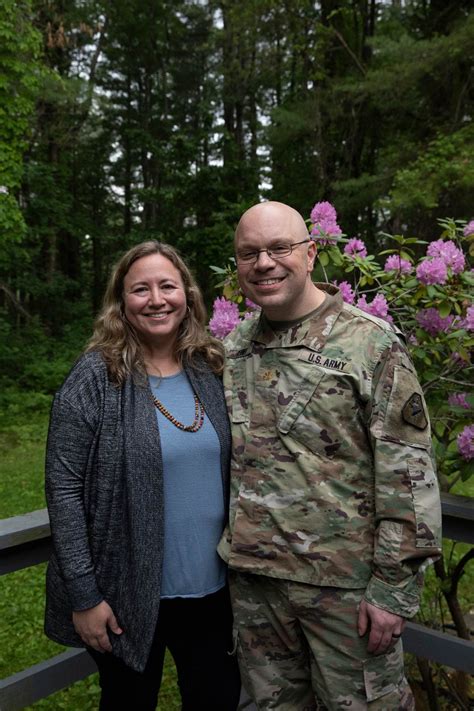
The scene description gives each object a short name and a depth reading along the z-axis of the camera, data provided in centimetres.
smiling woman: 170
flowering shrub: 221
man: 161
